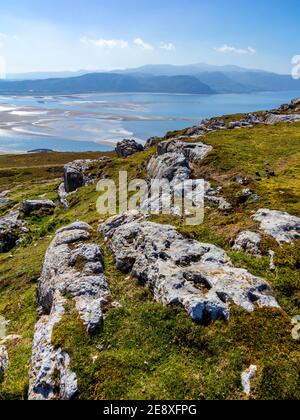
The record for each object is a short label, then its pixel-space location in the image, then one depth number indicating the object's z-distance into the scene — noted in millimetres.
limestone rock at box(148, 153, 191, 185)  40062
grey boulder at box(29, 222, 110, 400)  15422
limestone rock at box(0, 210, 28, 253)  43531
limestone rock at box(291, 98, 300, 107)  111750
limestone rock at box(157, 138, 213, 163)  48312
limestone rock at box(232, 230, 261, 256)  22609
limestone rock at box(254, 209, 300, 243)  23406
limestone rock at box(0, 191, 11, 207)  71462
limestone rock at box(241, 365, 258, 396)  13945
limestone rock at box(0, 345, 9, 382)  18305
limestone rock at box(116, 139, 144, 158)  92375
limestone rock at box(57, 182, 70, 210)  56784
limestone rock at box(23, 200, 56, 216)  55469
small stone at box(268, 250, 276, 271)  21016
